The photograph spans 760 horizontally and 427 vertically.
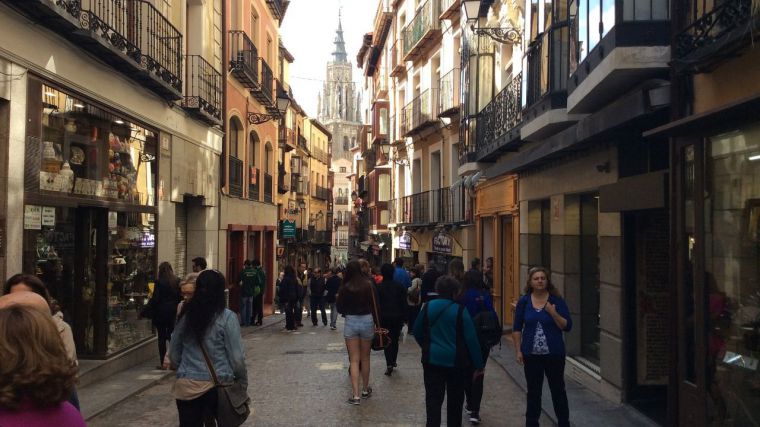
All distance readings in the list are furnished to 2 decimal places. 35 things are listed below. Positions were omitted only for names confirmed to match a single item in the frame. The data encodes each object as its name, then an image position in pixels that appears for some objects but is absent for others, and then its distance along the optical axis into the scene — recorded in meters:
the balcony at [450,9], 21.17
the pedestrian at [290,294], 18.70
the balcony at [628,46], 7.38
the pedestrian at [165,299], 10.73
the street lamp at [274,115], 21.84
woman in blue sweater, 7.02
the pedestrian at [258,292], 19.05
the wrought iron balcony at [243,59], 18.91
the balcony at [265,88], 21.83
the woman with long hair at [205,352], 5.39
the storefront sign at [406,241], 28.52
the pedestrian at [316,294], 20.05
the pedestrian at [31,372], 2.53
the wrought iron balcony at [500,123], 13.54
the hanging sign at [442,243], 21.93
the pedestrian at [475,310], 7.97
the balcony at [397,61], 30.36
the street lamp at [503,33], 14.45
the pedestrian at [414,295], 11.19
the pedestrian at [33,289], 5.17
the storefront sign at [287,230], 30.62
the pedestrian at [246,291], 18.88
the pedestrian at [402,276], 15.11
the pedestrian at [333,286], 17.88
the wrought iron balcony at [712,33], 5.50
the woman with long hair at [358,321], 9.05
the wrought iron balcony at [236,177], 19.97
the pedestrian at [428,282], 13.53
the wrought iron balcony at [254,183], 22.52
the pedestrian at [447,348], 6.64
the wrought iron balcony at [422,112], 24.44
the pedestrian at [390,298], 10.75
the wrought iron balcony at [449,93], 21.38
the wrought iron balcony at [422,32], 24.28
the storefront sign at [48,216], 9.08
